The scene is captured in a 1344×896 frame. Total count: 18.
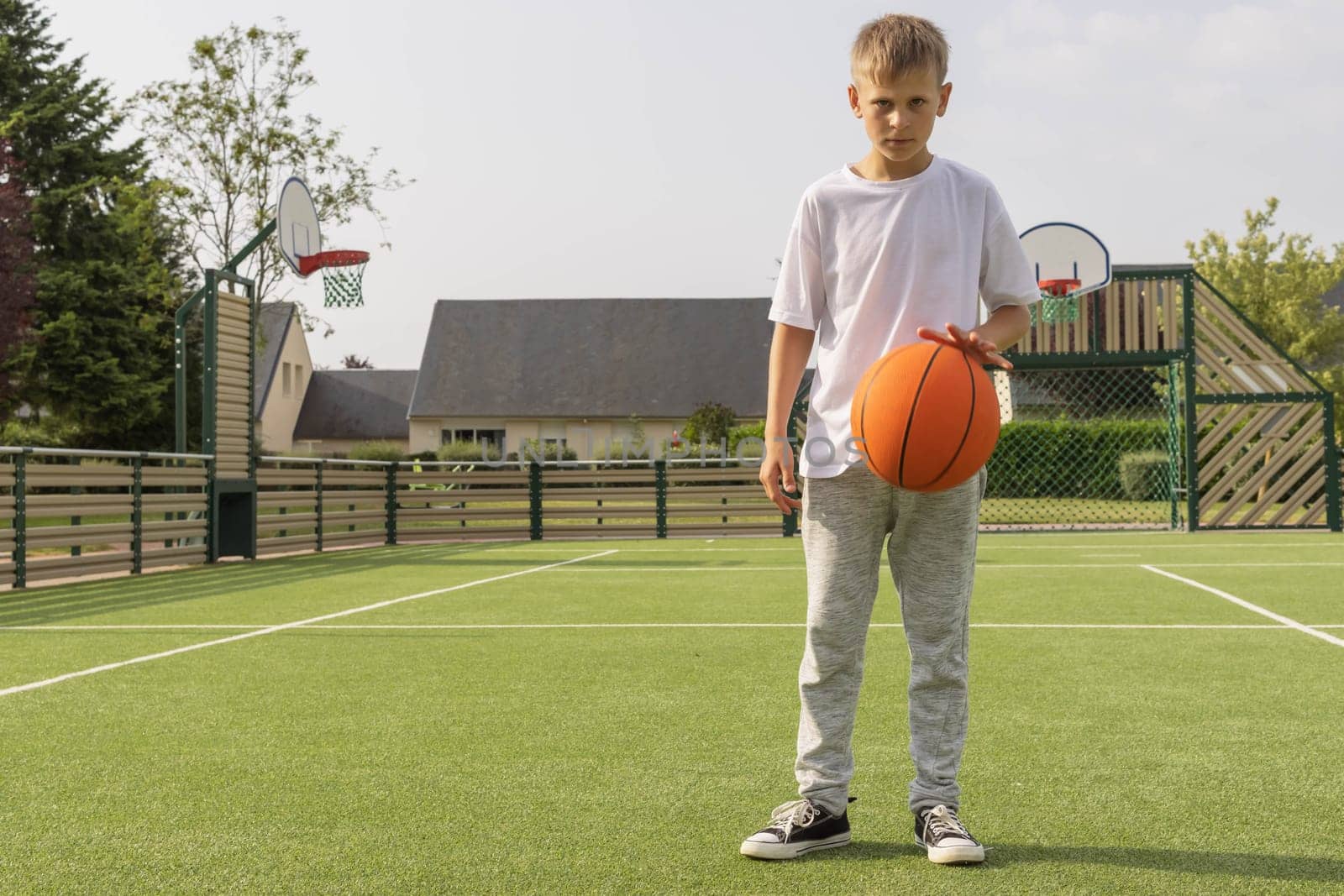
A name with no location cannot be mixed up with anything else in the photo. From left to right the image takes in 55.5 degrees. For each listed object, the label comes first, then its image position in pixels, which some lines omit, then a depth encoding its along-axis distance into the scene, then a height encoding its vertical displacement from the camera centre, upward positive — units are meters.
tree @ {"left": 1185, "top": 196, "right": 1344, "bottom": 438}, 29.31 +4.02
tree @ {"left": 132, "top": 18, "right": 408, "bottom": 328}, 23.70 +6.04
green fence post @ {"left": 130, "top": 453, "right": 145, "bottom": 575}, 12.05 -0.67
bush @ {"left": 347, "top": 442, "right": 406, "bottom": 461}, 36.44 +0.08
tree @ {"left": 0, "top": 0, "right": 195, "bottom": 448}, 29.62 +4.51
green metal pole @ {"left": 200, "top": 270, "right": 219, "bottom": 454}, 13.29 +0.96
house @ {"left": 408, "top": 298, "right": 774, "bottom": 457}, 46.03 +3.18
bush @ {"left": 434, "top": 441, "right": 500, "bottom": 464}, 36.75 +0.08
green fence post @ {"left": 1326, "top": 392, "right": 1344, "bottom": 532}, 17.77 -0.37
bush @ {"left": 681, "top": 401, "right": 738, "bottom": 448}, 37.47 +0.94
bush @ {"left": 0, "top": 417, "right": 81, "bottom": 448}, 31.34 +0.50
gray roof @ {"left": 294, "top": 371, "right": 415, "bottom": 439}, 51.78 +2.02
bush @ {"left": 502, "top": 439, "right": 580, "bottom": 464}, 43.59 +0.08
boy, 2.93 +0.02
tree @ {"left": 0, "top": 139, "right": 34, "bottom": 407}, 27.76 +4.10
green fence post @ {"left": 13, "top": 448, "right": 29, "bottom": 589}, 10.48 -0.59
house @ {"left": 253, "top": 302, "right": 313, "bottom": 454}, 48.19 +2.94
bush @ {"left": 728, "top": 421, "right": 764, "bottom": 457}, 31.16 +0.52
